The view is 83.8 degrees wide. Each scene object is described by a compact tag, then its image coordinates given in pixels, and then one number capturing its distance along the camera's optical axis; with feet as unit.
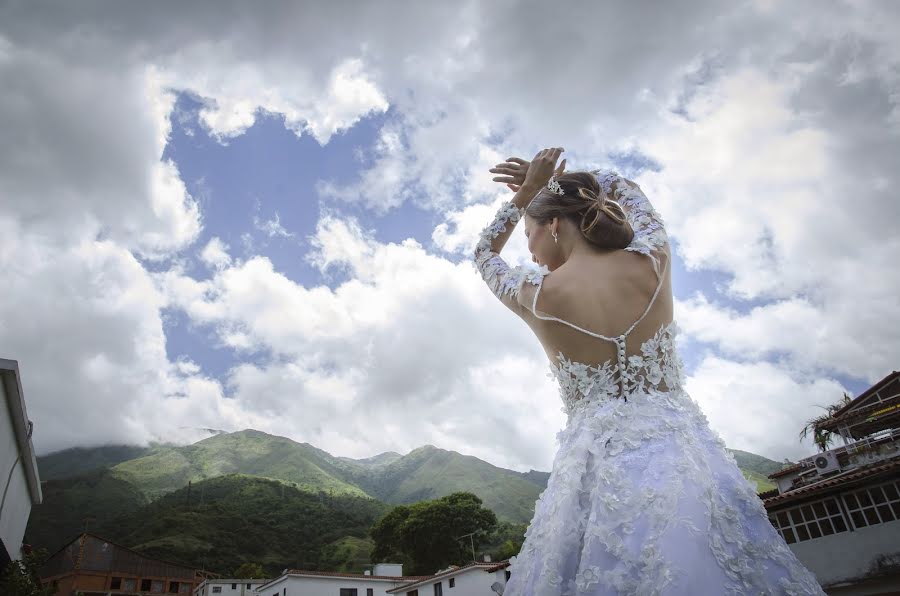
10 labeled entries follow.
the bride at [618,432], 4.42
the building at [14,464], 21.57
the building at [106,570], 172.76
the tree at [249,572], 179.44
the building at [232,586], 158.30
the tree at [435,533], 168.45
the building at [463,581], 97.35
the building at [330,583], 113.19
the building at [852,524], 46.26
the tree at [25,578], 23.11
